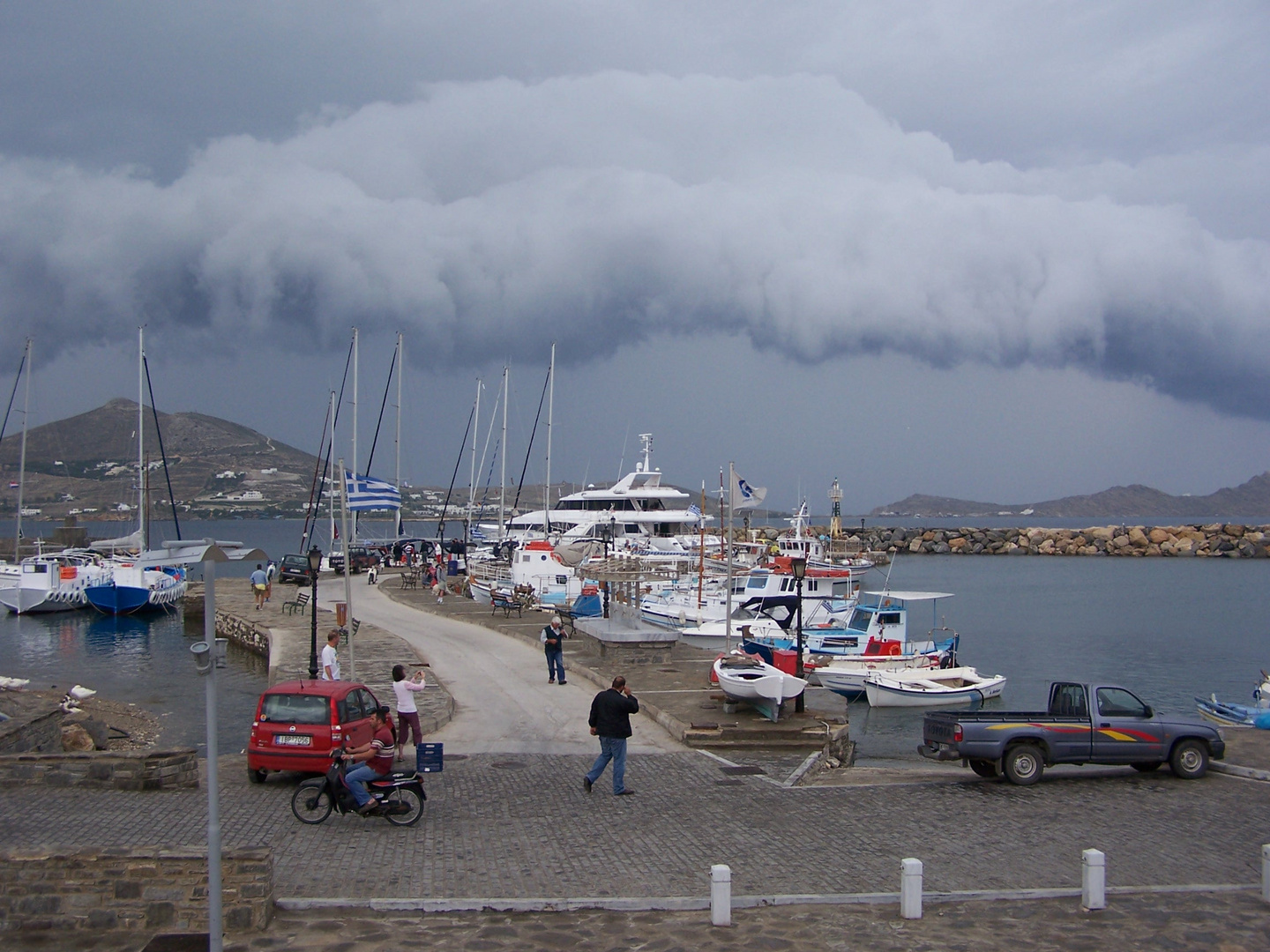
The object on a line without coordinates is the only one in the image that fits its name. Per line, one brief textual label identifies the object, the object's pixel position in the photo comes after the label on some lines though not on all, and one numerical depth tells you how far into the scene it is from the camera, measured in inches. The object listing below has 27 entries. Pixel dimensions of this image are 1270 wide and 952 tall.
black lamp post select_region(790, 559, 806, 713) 717.9
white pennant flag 1599.8
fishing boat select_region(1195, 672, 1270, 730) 1056.8
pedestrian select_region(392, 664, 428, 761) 568.7
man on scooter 422.0
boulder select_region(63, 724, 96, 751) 687.1
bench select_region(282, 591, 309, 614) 1521.9
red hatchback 493.7
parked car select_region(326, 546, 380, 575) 2318.9
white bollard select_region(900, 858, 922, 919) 327.0
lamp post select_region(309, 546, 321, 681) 742.4
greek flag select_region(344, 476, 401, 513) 1406.3
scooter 424.8
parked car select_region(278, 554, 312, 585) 2201.0
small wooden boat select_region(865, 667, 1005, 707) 1206.3
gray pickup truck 554.3
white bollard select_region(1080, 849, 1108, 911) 338.0
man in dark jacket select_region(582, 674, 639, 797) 491.8
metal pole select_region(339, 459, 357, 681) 718.0
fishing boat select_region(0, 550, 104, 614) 2178.9
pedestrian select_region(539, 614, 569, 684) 841.5
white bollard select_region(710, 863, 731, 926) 317.1
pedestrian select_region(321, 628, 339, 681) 700.0
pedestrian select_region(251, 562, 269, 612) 1700.3
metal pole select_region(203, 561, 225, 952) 277.6
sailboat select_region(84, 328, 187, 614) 2153.1
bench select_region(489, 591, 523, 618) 1409.9
